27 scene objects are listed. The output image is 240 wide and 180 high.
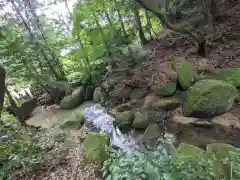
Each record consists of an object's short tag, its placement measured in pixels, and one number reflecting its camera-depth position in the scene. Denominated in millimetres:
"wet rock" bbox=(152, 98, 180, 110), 3562
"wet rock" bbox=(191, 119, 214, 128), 2953
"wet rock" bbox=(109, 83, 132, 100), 4596
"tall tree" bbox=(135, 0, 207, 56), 3654
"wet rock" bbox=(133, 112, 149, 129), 3574
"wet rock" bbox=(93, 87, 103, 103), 5472
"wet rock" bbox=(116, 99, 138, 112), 4200
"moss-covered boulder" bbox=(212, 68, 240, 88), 3327
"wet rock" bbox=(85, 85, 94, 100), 6016
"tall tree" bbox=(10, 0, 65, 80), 6154
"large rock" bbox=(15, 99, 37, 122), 5573
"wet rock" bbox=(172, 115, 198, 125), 3143
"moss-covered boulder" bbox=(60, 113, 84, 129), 4451
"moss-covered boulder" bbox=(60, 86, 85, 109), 5971
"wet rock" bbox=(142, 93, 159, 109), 3876
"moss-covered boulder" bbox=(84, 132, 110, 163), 2486
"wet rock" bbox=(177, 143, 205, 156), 2112
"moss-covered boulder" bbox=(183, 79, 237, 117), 3026
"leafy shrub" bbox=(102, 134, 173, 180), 1127
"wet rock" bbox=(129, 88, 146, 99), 4257
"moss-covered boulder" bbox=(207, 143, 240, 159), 1758
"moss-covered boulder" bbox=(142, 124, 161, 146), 3234
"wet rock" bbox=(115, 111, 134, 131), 3830
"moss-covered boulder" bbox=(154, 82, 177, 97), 3765
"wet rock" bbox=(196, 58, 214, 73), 3875
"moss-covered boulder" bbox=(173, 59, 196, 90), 3772
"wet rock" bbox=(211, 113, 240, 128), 2800
